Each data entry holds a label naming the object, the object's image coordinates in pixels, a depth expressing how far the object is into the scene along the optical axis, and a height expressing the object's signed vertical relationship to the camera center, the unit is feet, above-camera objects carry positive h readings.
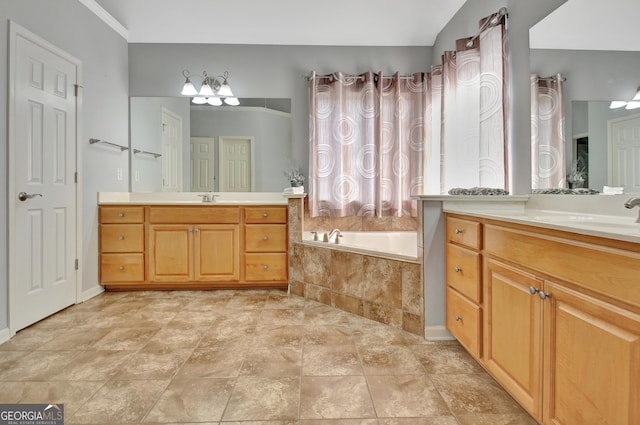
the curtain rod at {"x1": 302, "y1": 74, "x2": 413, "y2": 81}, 11.55 +4.58
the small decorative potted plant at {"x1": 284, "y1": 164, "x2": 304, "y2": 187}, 11.59 +1.29
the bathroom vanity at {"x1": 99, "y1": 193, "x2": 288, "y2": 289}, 10.46 -0.94
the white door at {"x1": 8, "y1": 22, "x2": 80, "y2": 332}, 7.34 +0.79
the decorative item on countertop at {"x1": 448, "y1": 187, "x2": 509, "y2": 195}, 7.11 +0.46
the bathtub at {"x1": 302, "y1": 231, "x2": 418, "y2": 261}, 10.17 -0.84
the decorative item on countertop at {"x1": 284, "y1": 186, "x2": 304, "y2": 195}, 10.53 +0.68
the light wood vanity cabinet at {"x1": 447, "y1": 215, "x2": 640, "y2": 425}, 2.94 -1.17
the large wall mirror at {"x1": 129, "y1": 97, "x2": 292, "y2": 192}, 12.01 +2.40
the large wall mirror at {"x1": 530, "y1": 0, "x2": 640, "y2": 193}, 4.83 +1.97
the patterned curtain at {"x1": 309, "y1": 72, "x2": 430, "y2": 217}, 11.48 +2.30
